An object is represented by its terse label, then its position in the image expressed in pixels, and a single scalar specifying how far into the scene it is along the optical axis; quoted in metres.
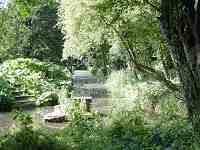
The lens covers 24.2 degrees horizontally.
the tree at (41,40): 48.91
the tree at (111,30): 18.92
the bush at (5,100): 21.64
